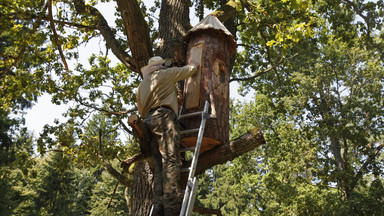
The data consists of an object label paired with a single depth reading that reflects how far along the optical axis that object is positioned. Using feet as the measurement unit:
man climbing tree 12.84
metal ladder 11.87
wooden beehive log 15.93
